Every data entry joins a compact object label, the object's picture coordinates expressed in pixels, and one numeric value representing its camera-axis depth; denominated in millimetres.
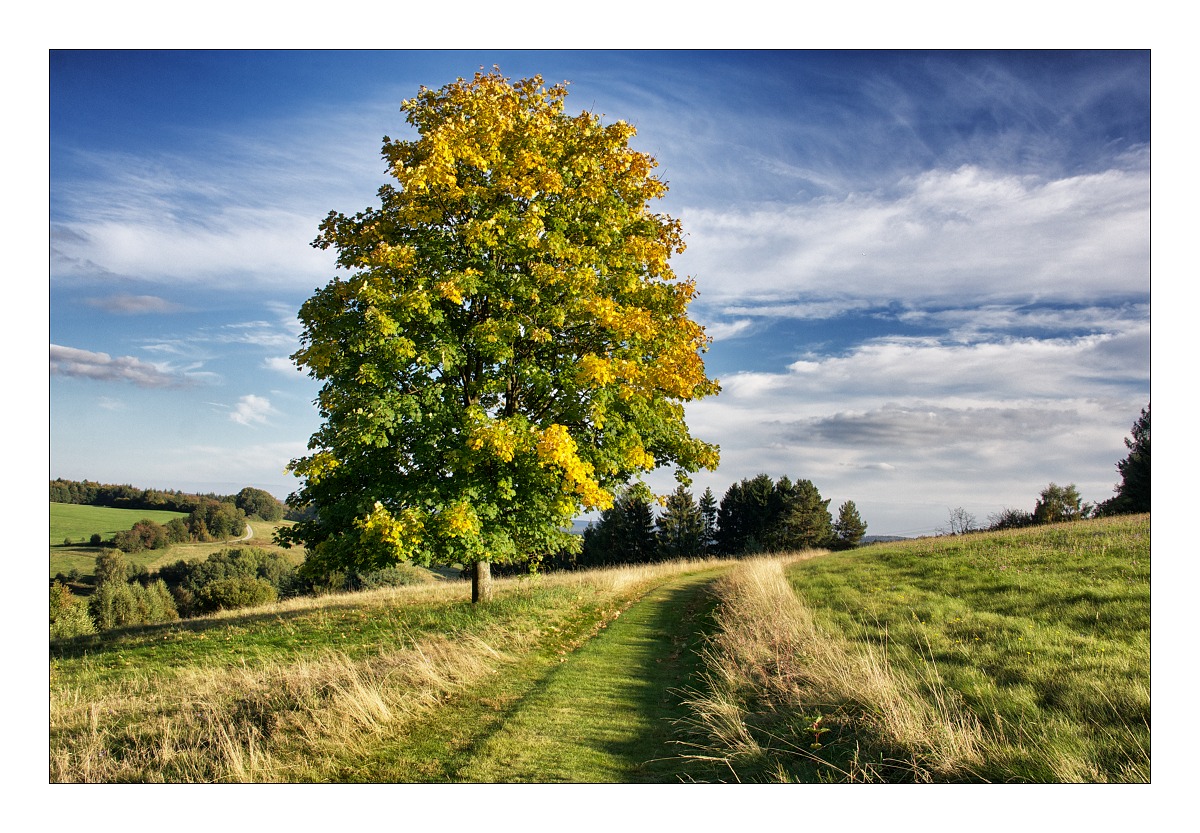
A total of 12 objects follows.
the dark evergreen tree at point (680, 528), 77312
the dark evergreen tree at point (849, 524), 86938
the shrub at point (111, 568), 73875
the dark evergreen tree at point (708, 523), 79500
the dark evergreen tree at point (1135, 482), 43625
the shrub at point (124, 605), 60219
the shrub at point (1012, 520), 37306
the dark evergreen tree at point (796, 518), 72938
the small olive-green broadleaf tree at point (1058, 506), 42406
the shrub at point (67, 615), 42688
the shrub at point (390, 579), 61522
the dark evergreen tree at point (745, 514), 76188
